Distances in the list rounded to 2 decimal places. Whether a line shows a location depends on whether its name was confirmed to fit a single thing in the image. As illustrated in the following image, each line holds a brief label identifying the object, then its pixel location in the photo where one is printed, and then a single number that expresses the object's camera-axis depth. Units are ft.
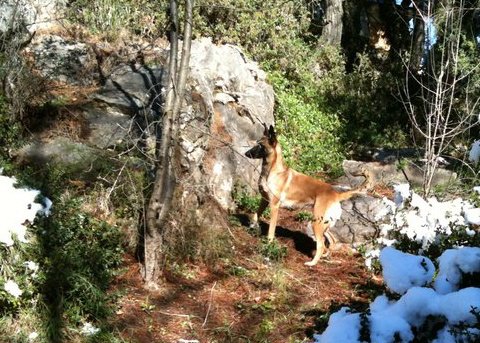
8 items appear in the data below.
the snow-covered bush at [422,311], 7.77
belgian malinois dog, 25.99
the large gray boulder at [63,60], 32.42
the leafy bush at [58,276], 15.71
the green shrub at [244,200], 30.19
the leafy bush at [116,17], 38.51
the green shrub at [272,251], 24.39
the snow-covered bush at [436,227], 16.55
